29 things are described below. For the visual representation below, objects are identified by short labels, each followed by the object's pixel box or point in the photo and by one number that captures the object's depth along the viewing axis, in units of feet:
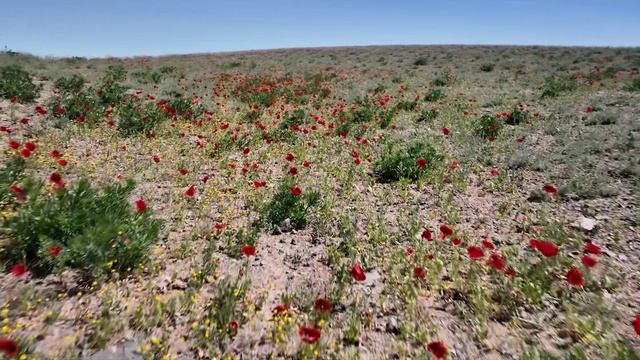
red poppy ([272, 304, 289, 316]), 11.69
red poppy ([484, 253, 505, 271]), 12.05
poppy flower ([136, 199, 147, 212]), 13.15
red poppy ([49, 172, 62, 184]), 12.27
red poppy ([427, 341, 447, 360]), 9.24
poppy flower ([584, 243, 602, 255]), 12.22
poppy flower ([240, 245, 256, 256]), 12.41
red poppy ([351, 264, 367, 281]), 11.81
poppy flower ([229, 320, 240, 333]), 11.02
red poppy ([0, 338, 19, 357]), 7.79
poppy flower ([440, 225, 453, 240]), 13.44
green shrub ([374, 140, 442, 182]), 24.16
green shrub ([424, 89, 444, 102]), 49.37
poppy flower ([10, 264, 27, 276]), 10.05
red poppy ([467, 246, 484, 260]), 12.23
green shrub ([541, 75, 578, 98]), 49.18
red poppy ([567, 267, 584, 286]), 11.32
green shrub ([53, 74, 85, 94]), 43.17
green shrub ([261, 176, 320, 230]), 18.04
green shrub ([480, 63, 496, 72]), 87.40
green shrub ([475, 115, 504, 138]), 32.40
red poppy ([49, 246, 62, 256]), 11.33
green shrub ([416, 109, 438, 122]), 39.50
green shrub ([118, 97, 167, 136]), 30.04
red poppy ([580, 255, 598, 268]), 11.75
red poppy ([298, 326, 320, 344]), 9.61
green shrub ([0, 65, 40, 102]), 34.42
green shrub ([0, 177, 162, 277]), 12.42
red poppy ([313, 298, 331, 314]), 11.10
